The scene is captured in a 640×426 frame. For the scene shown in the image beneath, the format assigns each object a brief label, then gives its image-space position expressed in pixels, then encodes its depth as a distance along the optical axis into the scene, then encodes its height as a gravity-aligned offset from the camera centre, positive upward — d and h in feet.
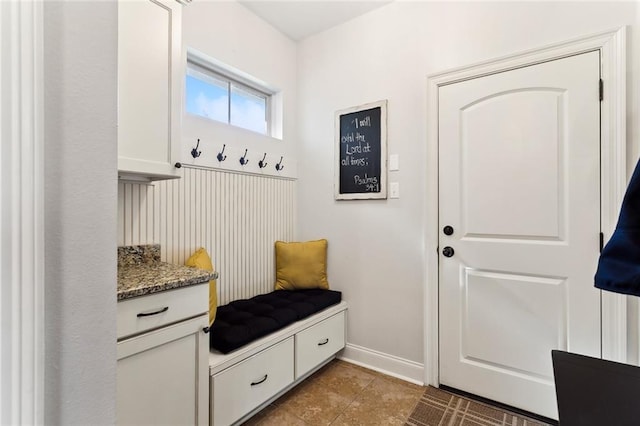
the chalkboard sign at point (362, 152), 7.34 +1.52
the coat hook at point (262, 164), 7.68 +1.25
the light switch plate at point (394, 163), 7.14 +1.18
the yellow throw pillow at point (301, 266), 7.84 -1.38
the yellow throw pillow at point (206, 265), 5.37 -0.97
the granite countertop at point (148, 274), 3.84 -0.91
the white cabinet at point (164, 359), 3.71 -1.95
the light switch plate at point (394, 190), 7.12 +0.54
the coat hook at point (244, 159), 7.24 +1.28
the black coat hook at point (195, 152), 6.24 +1.25
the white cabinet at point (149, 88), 4.29 +1.87
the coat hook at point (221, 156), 6.74 +1.26
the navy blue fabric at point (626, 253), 1.71 -0.24
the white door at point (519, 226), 5.20 -0.25
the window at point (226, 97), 6.82 +2.86
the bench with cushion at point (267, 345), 4.98 -2.53
